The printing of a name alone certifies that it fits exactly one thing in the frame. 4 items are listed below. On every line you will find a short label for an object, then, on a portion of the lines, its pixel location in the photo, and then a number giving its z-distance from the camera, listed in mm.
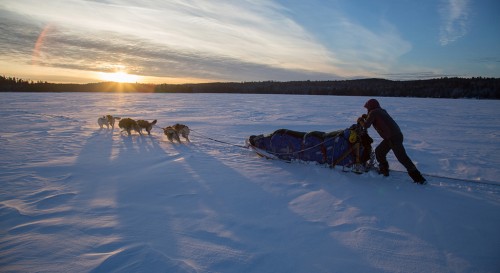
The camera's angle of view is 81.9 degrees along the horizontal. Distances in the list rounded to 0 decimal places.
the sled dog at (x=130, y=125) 8750
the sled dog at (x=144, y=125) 8719
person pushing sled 4355
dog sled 4777
